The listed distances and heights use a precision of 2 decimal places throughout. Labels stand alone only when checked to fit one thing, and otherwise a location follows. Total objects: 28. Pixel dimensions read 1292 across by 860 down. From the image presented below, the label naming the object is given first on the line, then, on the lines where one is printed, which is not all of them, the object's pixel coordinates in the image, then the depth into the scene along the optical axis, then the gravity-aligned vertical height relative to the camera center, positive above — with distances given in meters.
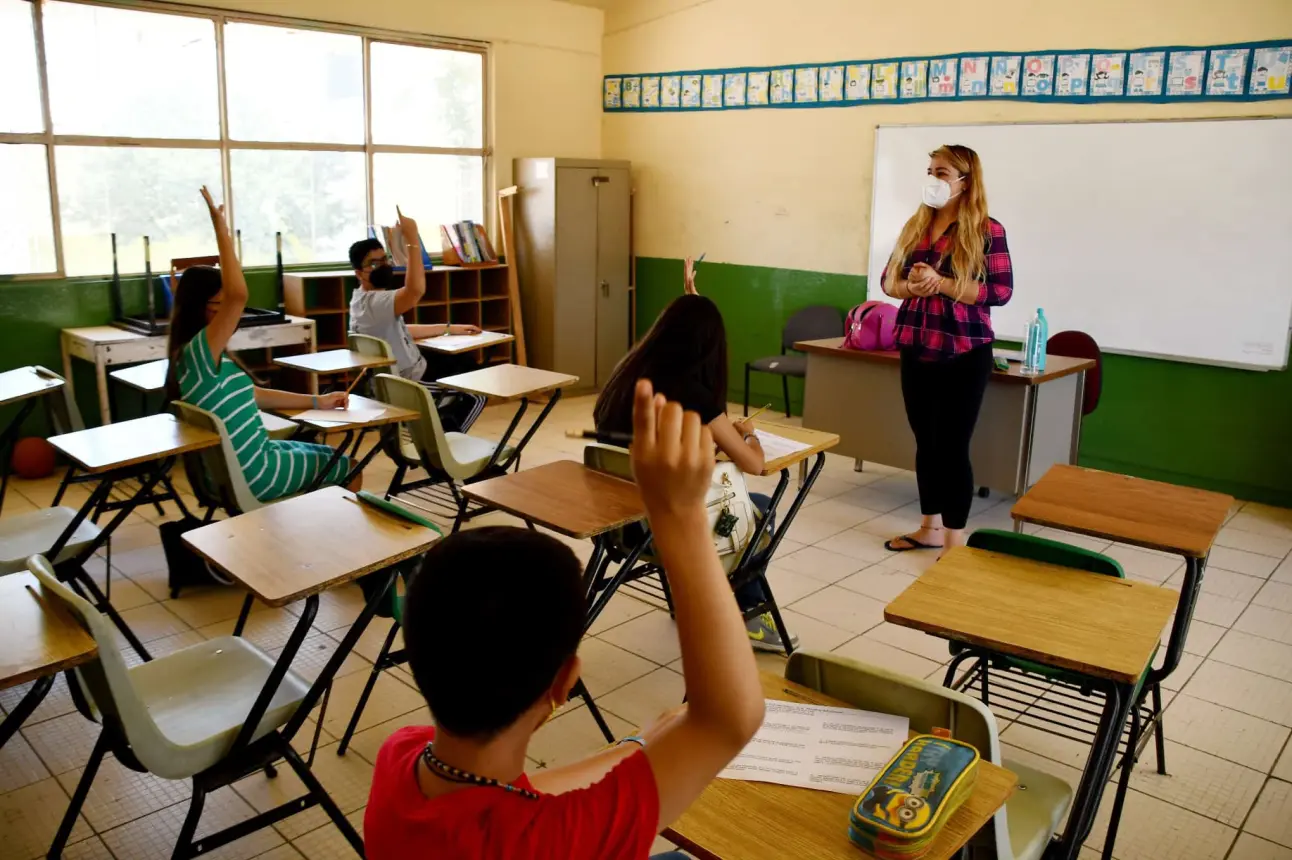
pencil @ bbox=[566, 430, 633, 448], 2.89 -0.56
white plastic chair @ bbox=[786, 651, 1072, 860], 1.46 -0.69
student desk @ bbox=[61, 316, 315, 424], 4.96 -0.57
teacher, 3.66 -0.24
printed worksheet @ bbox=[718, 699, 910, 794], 1.36 -0.71
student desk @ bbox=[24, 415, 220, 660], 2.79 -0.62
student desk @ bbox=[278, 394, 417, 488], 3.34 -0.62
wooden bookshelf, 6.09 -0.41
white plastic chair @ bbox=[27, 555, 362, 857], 1.74 -0.94
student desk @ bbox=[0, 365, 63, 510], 3.47 -0.55
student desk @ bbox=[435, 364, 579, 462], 3.89 -0.57
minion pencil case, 1.17 -0.67
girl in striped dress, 3.19 -0.42
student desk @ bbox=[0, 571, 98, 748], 1.60 -0.68
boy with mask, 4.53 -0.33
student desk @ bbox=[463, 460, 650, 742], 2.47 -0.67
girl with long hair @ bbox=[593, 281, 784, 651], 2.63 -0.34
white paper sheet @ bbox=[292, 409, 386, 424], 3.40 -0.61
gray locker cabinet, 6.96 -0.12
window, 5.17 +0.60
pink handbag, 4.89 -0.40
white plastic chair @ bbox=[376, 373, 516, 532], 3.71 -0.84
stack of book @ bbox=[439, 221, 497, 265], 6.83 -0.03
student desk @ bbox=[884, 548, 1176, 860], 1.71 -0.67
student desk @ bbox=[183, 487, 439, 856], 1.93 -0.65
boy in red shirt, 0.93 -0.44
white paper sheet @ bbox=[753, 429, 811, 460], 2.97 -0.61
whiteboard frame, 4.69 -0.49
